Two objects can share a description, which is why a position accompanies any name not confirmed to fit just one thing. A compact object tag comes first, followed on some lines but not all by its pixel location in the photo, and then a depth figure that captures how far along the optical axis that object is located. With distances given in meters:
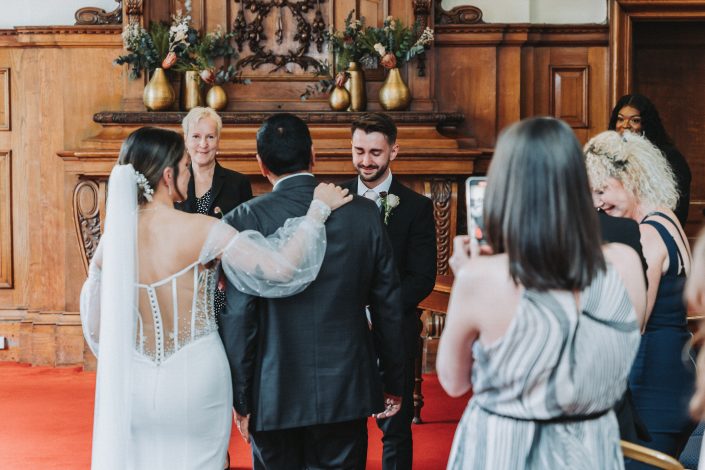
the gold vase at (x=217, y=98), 6.81
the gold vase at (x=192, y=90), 6.80
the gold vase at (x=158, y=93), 6.62
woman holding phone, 1.85
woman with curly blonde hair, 2.94
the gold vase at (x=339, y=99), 6.79
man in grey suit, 2.94
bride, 2.86
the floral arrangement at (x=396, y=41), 6.68
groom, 3.78
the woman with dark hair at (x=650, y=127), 5.38
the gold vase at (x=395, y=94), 6.74
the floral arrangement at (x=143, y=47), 6.62
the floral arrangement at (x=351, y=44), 6.83
